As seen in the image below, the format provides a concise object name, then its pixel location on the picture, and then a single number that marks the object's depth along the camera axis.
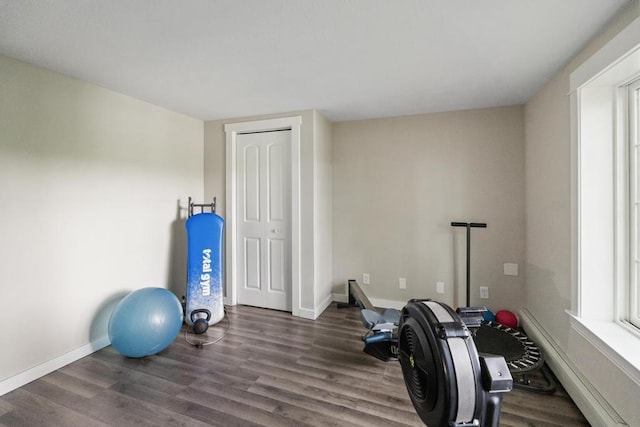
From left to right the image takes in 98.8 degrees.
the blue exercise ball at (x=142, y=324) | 2.16
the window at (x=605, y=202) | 1.65
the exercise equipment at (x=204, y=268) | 2.87
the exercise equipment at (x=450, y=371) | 0.85
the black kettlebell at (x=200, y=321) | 2.65
